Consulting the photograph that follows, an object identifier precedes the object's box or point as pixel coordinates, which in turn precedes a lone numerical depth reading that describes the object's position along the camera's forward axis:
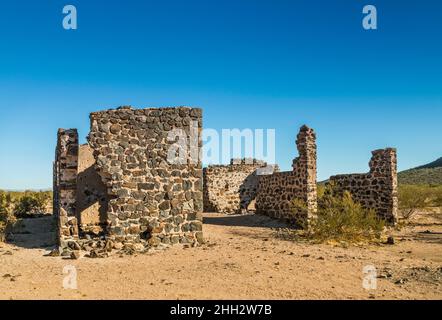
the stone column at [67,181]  10.81
